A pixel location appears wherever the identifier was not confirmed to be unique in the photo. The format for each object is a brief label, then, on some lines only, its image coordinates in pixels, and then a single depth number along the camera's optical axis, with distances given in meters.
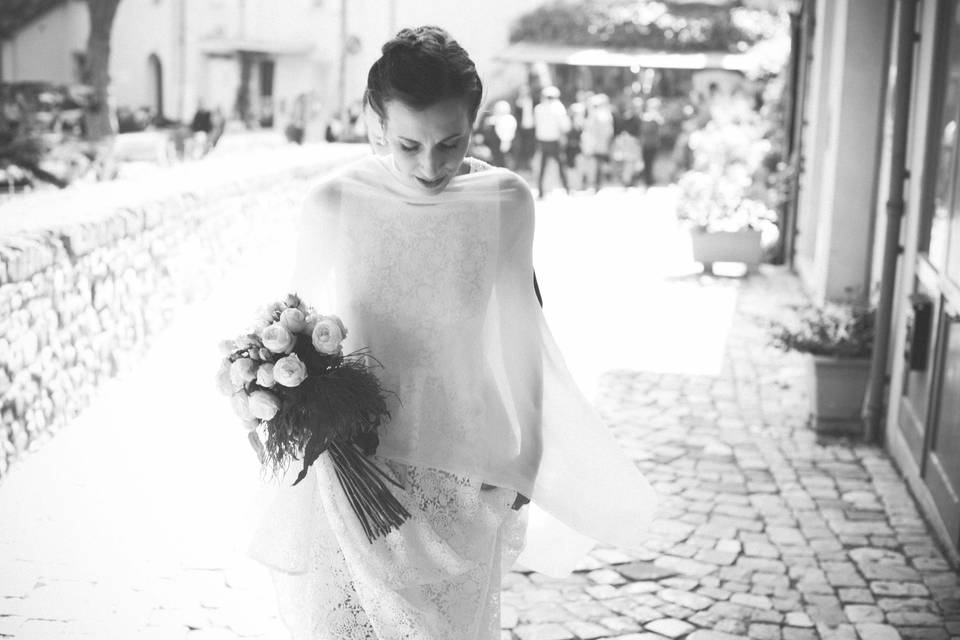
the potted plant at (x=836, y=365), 6.70
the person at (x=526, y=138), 23.56
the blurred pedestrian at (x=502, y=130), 22.08
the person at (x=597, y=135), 22.72
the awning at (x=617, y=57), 30.06
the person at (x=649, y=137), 23.53
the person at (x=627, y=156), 24.16
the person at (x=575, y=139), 23.77
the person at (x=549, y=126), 21.77
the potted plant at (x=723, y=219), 12.80
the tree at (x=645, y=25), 31.03
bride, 2.46
